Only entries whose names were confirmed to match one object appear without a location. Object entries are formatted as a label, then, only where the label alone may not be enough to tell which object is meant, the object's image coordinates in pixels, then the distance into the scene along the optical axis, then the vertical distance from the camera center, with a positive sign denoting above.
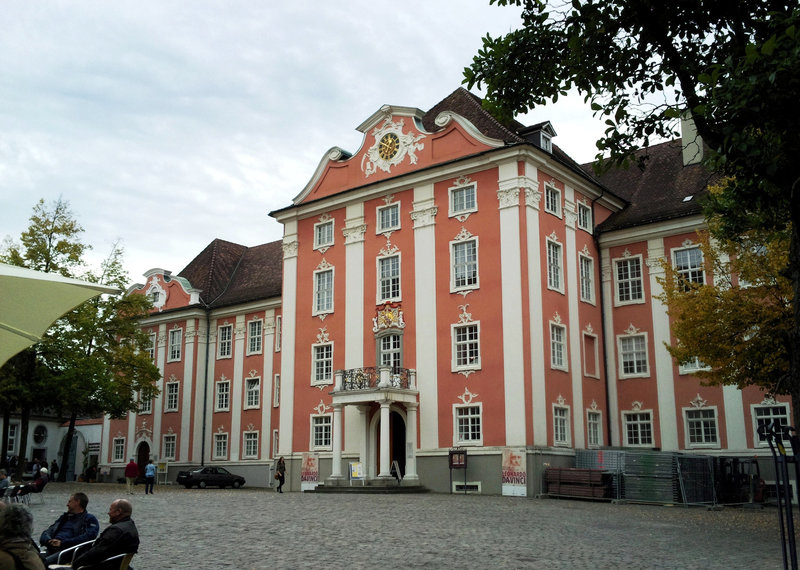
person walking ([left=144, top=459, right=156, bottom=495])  30.97 -0.85
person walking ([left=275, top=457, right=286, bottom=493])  32.78 -0.84
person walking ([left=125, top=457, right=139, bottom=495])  31.78 -0.76
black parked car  40.12 -1.31
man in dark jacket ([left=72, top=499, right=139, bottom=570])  8.36 -0.91
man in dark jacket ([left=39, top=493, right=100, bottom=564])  9.59 -0.85
